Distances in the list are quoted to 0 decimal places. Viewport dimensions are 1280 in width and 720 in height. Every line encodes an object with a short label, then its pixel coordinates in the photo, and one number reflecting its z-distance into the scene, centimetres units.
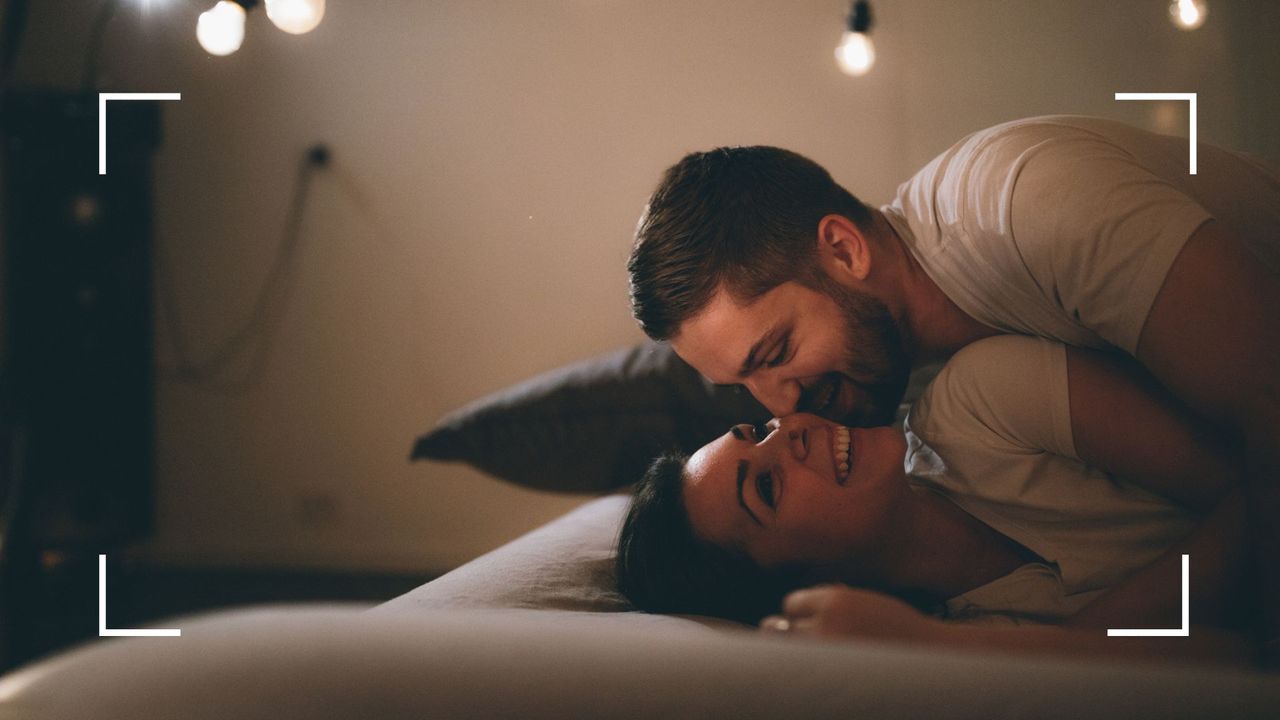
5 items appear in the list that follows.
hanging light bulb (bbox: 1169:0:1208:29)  142
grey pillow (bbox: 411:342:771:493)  129
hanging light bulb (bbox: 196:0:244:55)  115
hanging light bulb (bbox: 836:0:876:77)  140
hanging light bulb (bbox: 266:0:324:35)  116
